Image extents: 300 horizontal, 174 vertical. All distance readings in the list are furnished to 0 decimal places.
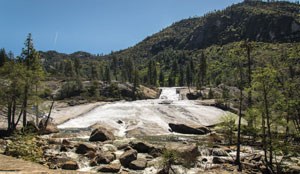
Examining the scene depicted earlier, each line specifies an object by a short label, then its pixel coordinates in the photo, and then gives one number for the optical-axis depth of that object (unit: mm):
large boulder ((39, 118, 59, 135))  49281
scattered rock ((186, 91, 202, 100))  109500
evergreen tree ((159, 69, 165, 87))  181000
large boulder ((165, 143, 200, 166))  29297
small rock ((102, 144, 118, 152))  35500
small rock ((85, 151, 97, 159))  30672
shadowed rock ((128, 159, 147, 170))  27719
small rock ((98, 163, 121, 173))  26122
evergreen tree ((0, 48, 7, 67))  120812
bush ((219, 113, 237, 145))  36147
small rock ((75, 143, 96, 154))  32781
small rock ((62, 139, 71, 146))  35688
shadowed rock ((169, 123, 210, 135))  55188
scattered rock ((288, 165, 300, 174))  26919
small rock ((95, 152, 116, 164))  28812
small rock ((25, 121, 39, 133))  46584
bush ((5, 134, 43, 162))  19297
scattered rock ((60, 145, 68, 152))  33625
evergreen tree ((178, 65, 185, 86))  168838
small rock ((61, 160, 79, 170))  26162
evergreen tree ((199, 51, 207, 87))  123694
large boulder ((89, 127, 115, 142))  42719
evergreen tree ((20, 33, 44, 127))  45844
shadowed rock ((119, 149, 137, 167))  28672
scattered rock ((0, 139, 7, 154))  31906
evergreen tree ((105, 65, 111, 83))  137100
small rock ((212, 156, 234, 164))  31078
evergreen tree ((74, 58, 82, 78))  147862
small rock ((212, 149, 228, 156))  35028
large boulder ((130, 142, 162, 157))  34862
